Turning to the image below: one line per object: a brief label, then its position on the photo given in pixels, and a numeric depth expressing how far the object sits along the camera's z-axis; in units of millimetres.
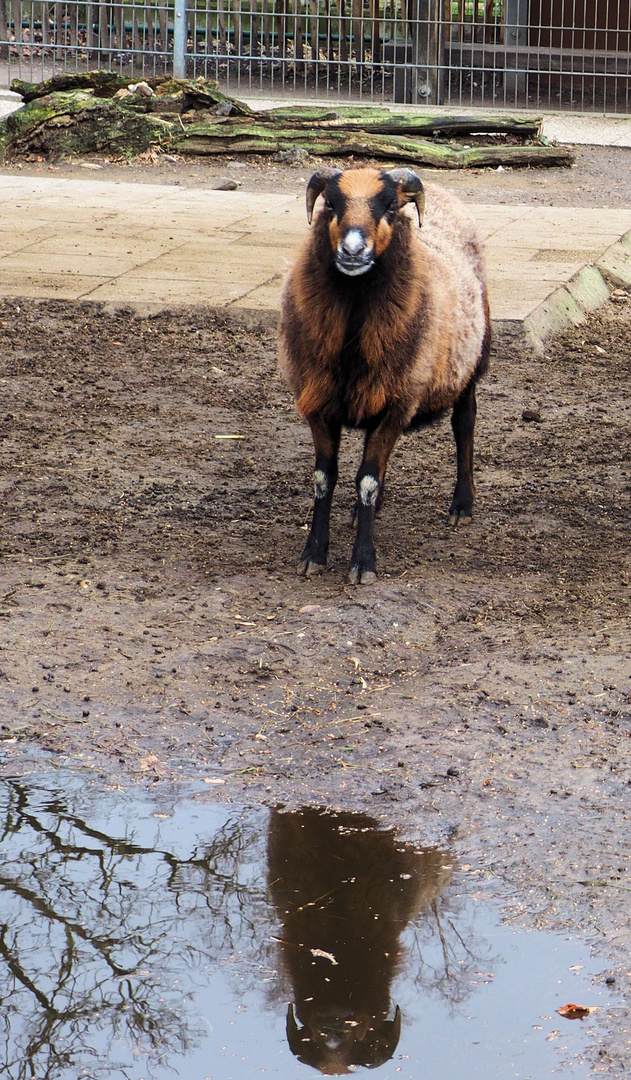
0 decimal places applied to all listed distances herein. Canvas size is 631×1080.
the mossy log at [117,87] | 13953
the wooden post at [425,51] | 16266
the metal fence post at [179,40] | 15897
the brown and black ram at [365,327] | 4801
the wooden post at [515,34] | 16453
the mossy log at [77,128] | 13688
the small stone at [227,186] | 12445
